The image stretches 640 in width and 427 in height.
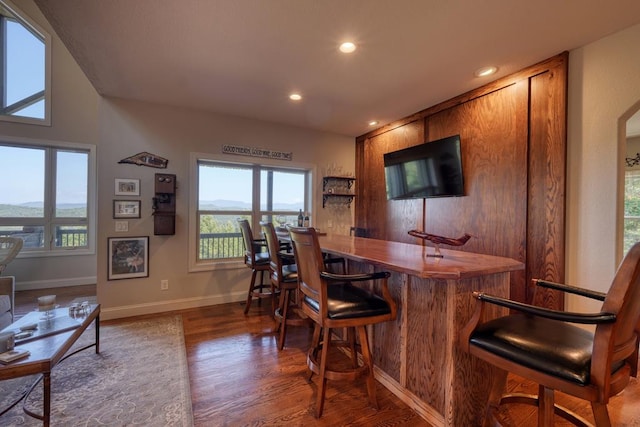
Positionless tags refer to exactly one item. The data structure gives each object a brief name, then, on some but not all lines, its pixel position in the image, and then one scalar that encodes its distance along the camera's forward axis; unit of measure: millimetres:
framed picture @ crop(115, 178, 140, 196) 3236
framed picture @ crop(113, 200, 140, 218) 3228
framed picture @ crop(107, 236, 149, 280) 3215
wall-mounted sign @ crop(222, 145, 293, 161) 3804
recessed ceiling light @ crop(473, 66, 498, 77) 2557
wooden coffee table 1390
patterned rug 1616
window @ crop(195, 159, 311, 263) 3824
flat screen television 3080
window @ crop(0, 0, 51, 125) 4344
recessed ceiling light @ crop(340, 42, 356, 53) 2191
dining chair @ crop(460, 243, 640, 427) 975
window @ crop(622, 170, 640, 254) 4027
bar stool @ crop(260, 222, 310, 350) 2510
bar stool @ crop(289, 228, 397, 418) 1593
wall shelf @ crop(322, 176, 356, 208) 4512
